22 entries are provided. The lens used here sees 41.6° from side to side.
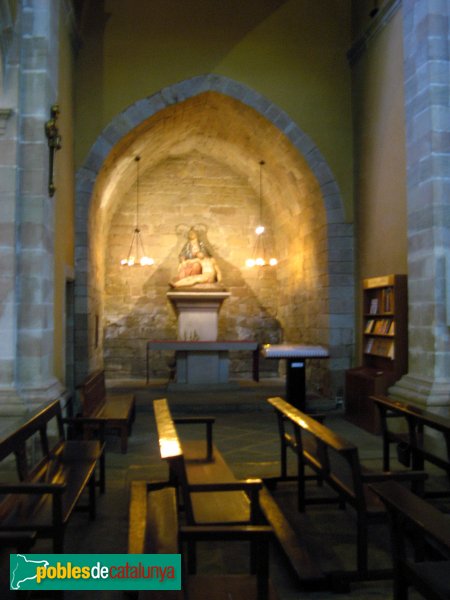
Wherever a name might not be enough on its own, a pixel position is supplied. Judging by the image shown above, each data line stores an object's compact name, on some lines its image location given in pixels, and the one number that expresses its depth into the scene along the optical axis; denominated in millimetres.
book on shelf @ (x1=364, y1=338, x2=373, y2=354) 7062
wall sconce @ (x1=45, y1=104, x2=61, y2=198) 5250
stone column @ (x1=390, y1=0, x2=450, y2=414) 5344
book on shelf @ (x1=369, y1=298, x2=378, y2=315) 6917
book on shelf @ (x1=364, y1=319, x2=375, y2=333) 6988
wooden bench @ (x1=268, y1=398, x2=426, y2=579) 2699
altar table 9062
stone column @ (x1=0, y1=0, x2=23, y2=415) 5031
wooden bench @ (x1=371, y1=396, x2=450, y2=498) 3736
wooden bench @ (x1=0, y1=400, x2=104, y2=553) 2445
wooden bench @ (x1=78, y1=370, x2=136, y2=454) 5133
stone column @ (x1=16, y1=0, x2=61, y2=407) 5117
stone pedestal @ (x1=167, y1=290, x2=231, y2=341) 9516
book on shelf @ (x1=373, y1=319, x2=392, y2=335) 6578
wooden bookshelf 6242
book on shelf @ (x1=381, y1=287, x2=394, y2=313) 6433
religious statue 9555
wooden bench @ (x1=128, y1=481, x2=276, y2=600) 2020
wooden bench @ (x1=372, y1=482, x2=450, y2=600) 1854
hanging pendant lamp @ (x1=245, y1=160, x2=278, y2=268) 11498
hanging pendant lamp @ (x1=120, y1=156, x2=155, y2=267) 11102
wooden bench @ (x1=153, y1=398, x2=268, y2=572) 2521
